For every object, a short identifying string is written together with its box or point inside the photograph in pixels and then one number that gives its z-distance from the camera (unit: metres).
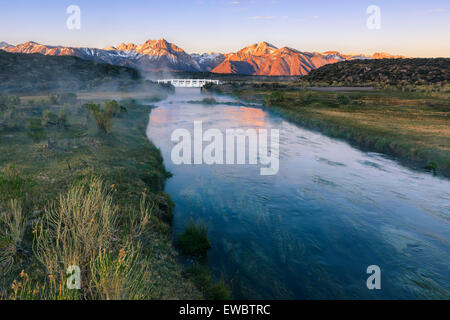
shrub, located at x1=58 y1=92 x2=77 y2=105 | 37.75
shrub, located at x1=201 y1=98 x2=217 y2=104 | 65.59
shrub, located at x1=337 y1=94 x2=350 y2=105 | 50.43
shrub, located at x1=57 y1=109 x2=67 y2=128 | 22.71
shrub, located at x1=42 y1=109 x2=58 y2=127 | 22.34
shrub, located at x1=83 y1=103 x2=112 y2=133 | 21.70
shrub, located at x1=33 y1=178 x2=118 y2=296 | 5.23
